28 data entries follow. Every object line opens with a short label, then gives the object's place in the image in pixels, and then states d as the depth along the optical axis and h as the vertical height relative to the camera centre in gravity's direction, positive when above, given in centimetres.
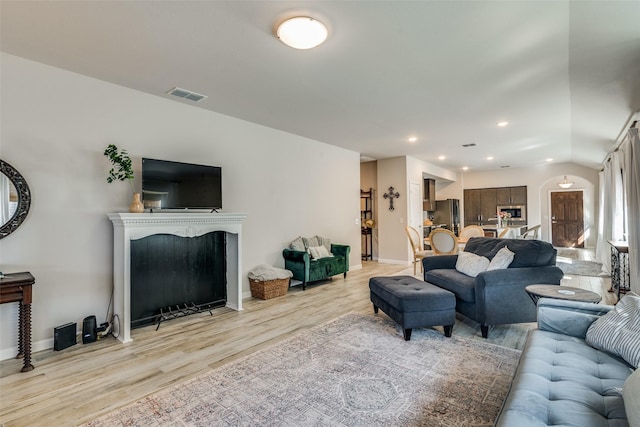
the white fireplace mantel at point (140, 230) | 322 -17
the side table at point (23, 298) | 255 -68
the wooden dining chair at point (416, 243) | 644 -63
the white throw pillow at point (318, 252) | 568 -69
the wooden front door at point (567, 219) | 1048 -19
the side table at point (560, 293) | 242 -67
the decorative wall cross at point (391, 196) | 805 +51
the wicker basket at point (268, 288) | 471 -114
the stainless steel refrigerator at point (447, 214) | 1087 +2
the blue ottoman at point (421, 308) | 311 -96
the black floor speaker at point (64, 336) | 299 -118
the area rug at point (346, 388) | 196 -130
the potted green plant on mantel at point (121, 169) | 332 +54
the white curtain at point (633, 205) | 382 +10
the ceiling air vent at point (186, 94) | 369 +153
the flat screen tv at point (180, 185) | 360 +39
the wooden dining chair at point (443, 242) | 575 -53
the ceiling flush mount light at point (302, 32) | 235 +146
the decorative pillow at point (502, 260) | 339 -51
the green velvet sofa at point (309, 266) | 527 -91
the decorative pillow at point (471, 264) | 366 -61
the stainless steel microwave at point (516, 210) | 1076 +14
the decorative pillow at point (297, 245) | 552 -54
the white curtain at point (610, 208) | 588 +10
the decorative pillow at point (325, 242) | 608 -53
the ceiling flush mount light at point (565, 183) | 1010 +101
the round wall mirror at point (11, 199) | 283 +18
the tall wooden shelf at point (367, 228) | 878 -38
